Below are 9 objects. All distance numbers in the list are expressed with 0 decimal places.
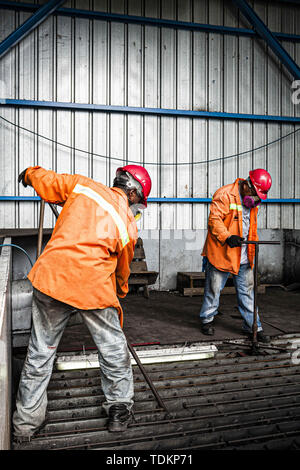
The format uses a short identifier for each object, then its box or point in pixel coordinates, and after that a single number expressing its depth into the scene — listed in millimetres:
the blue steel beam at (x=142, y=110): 7062
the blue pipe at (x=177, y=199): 7027
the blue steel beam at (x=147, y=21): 7062
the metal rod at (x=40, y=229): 3500
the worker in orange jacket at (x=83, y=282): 2604
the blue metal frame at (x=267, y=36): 7781
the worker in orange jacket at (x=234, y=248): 4480
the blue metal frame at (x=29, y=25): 6775
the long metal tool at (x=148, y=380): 3123
